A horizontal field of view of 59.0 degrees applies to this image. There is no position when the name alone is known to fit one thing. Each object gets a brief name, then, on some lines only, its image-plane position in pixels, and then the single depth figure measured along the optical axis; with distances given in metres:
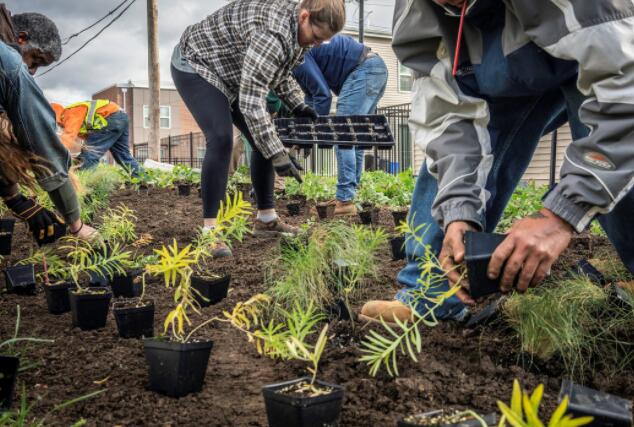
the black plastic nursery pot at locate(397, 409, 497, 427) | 0.95
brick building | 37.50
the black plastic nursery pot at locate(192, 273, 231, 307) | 2.29
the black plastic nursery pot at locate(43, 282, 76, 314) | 2.25
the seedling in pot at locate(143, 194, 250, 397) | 1.39
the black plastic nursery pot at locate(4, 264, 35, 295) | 2.53
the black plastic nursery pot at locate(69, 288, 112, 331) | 1.99
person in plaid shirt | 3.24
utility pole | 12.57
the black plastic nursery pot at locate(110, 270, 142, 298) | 2.50
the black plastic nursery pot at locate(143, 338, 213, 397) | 1.39
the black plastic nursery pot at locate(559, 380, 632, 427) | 0.95
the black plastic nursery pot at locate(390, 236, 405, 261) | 3.00
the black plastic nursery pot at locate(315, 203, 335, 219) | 4.73
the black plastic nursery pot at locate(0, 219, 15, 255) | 3.40
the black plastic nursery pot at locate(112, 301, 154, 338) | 1.87
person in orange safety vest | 7.31
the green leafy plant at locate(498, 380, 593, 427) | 0.67
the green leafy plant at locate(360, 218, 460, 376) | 1.19
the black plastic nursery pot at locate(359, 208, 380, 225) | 4.34
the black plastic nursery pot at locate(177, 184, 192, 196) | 6.65
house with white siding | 22.25
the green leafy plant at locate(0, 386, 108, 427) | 1.04
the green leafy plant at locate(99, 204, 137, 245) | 3.17
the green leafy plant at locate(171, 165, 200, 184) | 7.65
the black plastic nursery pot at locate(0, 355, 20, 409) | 1.28
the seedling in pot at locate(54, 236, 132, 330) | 1.99
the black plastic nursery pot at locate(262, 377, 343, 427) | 1.07
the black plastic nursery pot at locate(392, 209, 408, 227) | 4.04
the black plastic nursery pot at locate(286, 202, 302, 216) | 5.19
